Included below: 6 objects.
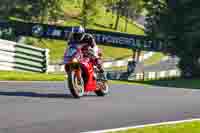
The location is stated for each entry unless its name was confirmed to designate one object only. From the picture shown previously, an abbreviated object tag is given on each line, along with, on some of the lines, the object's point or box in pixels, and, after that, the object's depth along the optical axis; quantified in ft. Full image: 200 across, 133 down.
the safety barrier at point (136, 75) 160.33
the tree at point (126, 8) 299.99
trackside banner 148.56
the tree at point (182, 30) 131.85
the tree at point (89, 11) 247.70
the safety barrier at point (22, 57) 67.67
